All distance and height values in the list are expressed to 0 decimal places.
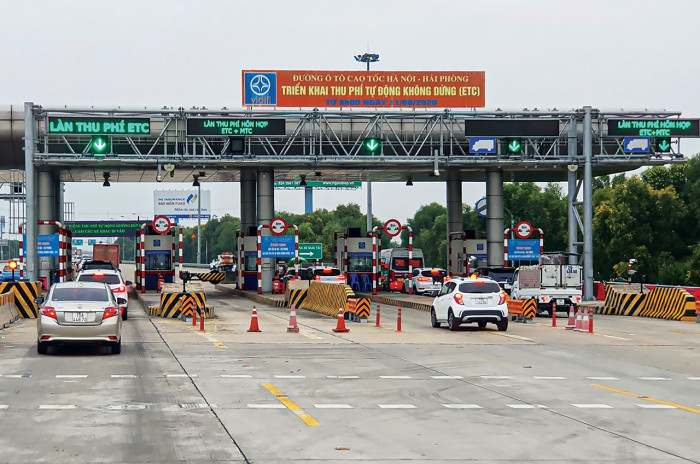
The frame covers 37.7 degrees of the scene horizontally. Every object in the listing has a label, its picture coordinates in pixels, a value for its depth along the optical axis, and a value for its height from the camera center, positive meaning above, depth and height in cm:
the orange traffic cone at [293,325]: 2791 -202
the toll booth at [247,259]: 5862 -45
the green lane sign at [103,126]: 4350 +539
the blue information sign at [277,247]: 5212 +22
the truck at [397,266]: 6247 -99
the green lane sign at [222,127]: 4434 +539
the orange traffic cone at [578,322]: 2934 -212
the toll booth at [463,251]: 5774 -9
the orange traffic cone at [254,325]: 2808 -203
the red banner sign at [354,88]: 4969 +796
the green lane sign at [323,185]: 9952 +655
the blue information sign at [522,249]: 5253 -1
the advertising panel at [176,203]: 14125 +675
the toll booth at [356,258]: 5712 -43
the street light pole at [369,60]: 7069 +1329
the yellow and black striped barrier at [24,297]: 3403 -146
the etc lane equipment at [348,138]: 4406 +519
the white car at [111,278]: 3294 -84
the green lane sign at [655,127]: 4519 +531
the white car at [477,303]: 2809 -148
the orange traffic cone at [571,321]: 3005 -213
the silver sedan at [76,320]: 2008 -132
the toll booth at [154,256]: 5812 -23
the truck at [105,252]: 7575 +4
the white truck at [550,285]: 3606 -128
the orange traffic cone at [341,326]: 2817 -208
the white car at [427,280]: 5650 -170
